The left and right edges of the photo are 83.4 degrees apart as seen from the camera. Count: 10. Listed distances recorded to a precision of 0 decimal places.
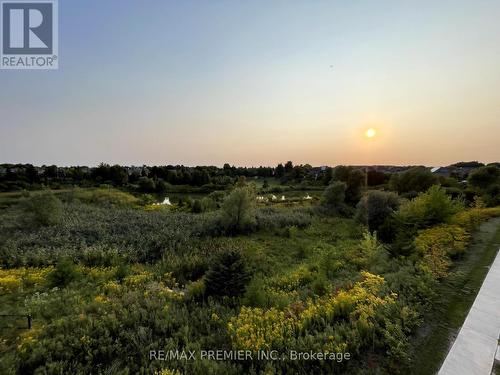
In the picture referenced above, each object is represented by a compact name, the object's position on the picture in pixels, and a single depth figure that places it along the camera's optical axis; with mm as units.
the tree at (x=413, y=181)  31016
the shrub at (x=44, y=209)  17359
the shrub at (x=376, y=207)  18547
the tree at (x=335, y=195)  26625
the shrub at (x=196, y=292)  7269
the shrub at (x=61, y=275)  8578
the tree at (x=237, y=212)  17938
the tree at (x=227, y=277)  7363
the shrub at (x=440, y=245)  7965
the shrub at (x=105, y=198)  33262
